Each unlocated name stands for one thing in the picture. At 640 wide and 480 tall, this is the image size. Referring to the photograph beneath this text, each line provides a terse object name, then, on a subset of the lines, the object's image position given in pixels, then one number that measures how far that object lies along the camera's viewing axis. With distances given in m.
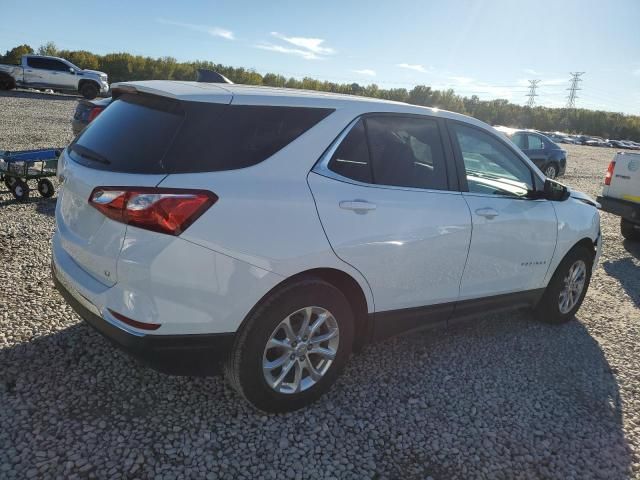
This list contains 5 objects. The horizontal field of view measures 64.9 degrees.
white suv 2.36
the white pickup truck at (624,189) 7.74
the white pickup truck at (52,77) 25.05
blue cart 6.77
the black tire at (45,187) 7.11
